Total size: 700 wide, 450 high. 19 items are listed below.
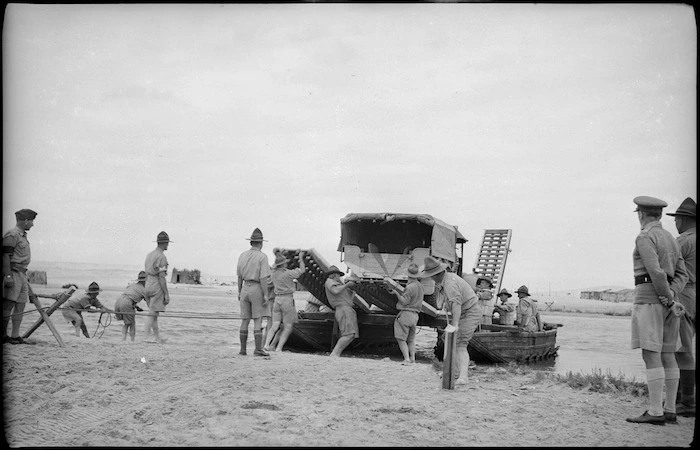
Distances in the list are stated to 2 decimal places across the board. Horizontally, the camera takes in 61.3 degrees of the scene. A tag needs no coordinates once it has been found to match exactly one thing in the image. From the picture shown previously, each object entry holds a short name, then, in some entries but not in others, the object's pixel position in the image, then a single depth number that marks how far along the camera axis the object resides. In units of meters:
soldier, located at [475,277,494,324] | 15.35
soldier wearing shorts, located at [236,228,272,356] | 10.47
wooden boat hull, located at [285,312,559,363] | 13.88
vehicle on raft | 13.75
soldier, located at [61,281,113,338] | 13.58
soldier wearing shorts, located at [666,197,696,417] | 6.46
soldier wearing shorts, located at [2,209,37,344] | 9.80
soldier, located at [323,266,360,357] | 13.15
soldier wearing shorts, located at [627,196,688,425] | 6.00
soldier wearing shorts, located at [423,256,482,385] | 8.36
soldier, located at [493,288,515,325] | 15.93
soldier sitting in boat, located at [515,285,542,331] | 15.96
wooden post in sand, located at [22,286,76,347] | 10.11
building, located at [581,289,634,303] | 73.78
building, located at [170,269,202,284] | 68.75
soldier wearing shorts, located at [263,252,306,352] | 12.64
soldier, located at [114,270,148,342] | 13.01
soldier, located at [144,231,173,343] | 12.10
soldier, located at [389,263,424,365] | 12.58
